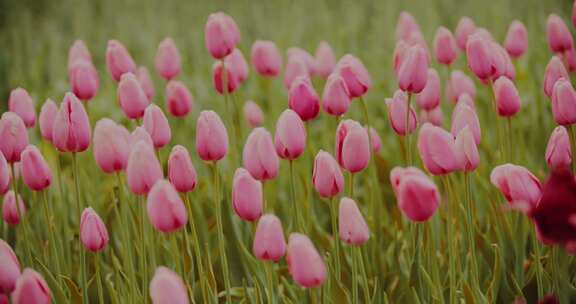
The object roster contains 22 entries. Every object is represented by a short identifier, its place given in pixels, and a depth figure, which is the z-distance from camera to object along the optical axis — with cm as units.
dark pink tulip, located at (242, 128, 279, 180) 333
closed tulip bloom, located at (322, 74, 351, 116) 345
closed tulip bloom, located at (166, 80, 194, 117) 365
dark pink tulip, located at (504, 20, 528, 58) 373
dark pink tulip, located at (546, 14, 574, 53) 364
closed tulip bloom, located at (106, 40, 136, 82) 366
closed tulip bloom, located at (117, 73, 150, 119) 349
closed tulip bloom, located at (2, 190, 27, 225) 354
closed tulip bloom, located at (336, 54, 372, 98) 349
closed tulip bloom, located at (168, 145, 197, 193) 331
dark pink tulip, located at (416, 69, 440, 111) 359
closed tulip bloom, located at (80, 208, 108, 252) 333
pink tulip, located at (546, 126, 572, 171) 333
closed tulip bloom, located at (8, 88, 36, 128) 355
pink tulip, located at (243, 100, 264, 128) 384
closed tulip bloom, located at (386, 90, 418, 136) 343
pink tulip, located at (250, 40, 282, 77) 374
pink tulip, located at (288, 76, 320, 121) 344
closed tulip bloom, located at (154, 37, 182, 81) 374
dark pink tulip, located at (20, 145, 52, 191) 338
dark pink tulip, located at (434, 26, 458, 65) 368
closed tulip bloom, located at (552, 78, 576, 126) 337
